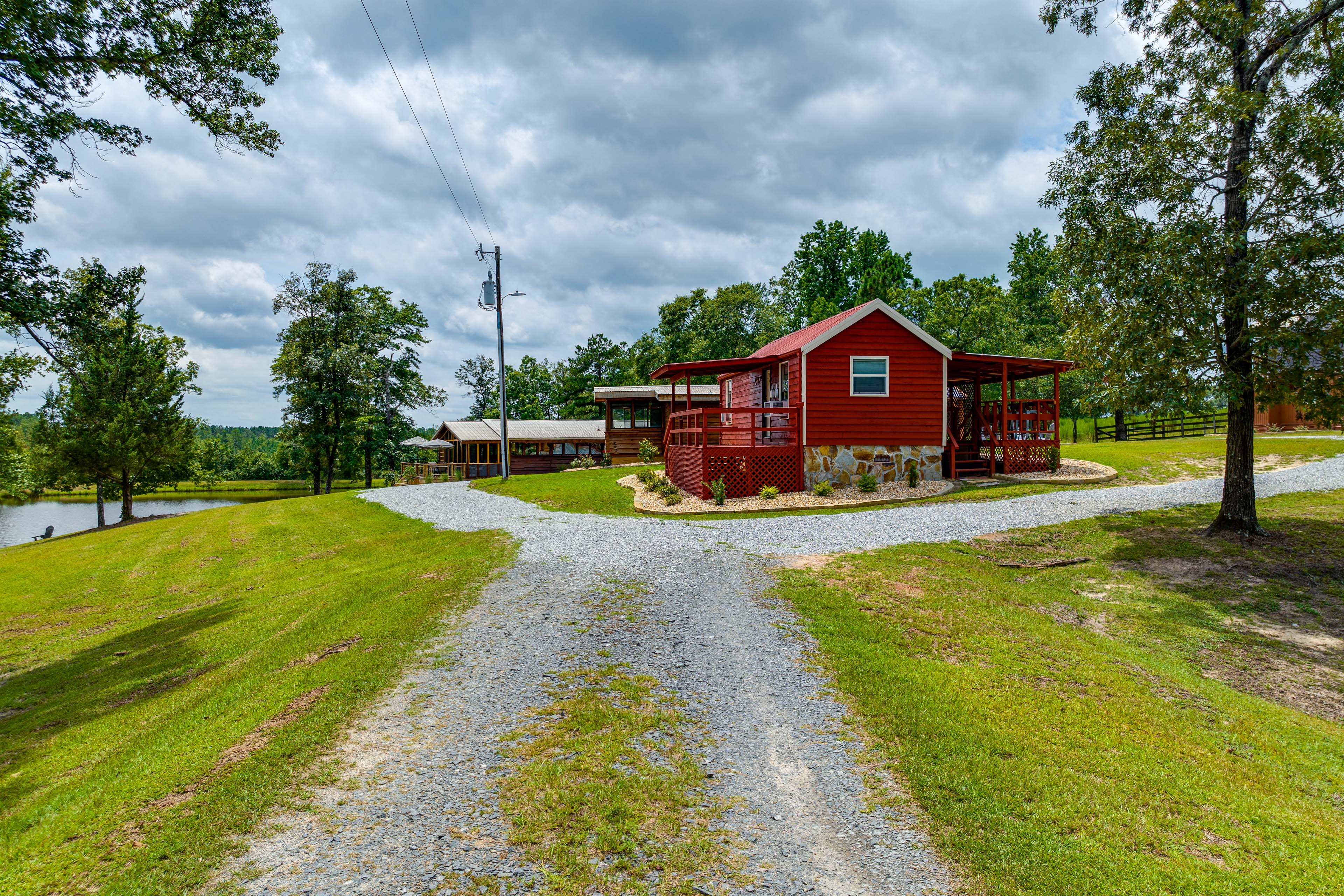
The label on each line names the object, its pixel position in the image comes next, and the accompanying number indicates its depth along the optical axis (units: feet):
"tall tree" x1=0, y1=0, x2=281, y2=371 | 23.90
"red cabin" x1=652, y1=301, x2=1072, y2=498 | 55.83
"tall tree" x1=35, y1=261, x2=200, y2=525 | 77.25
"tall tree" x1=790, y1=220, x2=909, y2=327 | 145.59
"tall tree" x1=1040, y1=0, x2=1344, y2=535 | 32.12
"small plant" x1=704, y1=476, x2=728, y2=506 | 51.49
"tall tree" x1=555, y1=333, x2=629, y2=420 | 180.14
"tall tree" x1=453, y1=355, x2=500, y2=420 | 209.36
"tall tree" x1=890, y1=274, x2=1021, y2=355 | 115.34
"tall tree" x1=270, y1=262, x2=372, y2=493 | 111.75
